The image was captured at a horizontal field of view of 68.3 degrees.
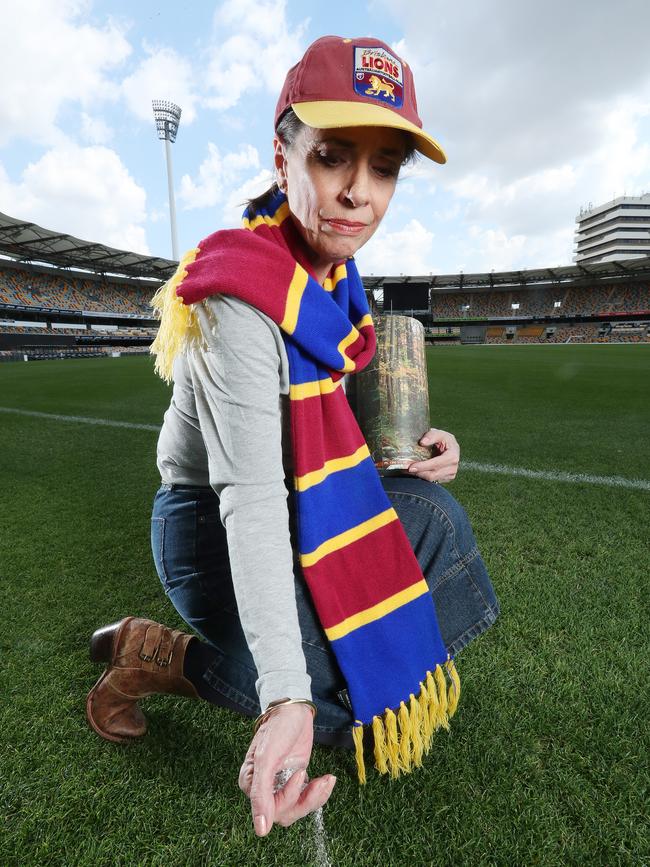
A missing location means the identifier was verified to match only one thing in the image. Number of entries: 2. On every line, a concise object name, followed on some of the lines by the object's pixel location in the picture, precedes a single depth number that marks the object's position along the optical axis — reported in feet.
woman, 2.78
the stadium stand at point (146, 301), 117.19
